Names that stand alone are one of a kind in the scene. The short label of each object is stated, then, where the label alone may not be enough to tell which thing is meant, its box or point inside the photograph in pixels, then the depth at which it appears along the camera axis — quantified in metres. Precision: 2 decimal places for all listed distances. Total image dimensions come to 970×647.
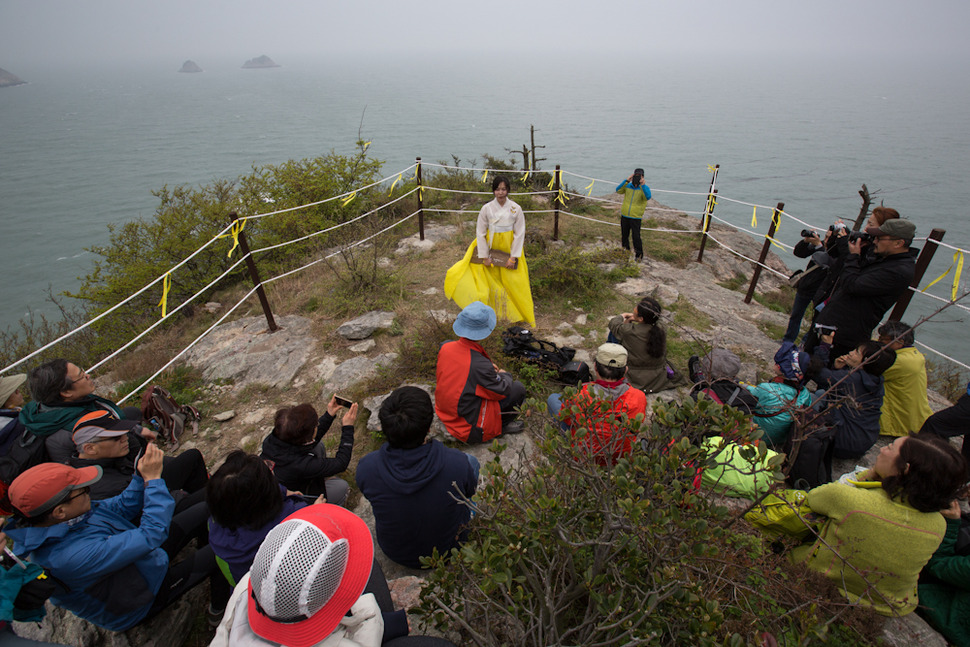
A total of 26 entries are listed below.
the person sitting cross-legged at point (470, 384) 3.28
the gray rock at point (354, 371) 4.52
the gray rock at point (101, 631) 2.23
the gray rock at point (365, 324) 5.22
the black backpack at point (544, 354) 4.25
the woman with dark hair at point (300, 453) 2.67
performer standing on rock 4.94
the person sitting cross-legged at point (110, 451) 2.43
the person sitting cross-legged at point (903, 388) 3.41
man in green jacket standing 6.72
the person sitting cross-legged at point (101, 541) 1.85
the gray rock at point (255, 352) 4.78
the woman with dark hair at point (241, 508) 1.96
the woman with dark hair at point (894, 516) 2.01
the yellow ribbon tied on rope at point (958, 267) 3.92
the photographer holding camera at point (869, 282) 3.62
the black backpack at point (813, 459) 3.05
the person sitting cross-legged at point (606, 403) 1.95
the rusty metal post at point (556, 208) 7.77
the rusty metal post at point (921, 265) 4.12
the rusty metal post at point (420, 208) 7.18
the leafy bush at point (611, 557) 1.46
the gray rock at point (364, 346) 5.04
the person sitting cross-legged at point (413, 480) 2.29
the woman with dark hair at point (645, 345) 3.84
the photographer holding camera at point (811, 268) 4.55
